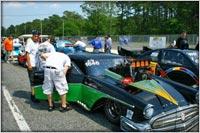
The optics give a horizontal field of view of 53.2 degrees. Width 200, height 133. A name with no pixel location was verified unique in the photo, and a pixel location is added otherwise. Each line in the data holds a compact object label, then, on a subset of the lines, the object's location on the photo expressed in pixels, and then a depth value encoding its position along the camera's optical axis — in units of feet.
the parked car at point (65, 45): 35.88
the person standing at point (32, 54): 15.85
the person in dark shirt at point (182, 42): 22.28
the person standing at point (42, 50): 15.65
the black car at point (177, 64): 16.83
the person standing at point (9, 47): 37.78
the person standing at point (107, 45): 41.68
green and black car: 10.14
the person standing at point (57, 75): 13.49
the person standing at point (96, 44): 36.18
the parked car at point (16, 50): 38.97
